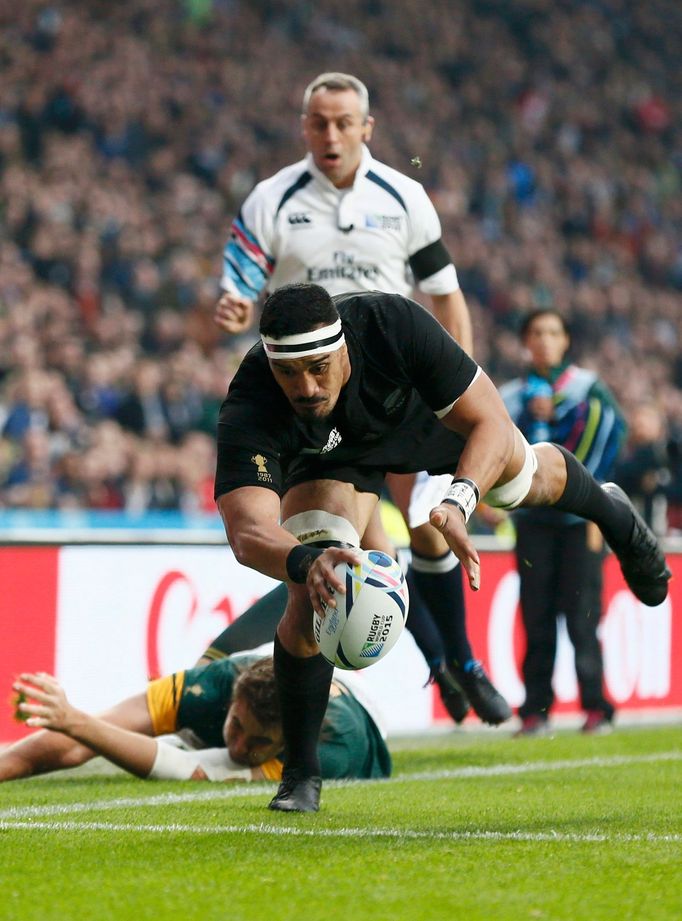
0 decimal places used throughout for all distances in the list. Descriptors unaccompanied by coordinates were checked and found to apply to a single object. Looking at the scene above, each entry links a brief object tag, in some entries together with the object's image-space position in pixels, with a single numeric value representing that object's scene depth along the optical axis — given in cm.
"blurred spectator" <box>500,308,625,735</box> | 1772
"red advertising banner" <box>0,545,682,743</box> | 1634
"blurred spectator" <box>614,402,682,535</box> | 2342
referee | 1433
